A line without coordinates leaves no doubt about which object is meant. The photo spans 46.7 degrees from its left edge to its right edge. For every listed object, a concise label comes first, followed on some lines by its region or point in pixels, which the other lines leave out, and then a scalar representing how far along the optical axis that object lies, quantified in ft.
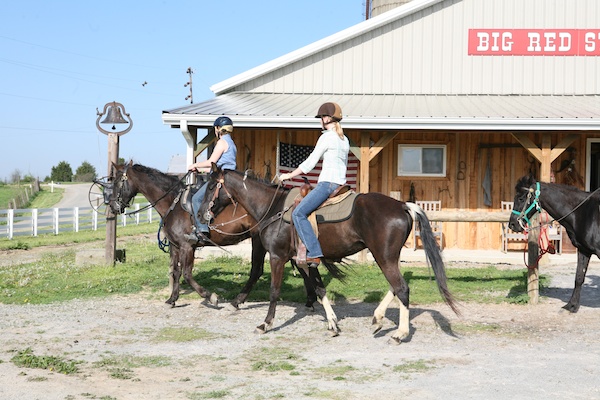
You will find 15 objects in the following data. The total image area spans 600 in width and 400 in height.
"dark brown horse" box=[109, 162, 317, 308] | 30.66
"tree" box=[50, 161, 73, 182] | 303.38
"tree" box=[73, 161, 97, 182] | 307.56
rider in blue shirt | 30.14
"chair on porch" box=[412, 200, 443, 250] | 48.67
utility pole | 184.20
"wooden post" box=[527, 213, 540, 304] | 31.71
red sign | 52.01
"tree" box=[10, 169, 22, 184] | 245.71
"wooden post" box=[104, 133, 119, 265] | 41.27
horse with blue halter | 28.66
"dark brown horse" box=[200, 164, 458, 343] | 24.22
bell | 41.68
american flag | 50.14
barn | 49.39
